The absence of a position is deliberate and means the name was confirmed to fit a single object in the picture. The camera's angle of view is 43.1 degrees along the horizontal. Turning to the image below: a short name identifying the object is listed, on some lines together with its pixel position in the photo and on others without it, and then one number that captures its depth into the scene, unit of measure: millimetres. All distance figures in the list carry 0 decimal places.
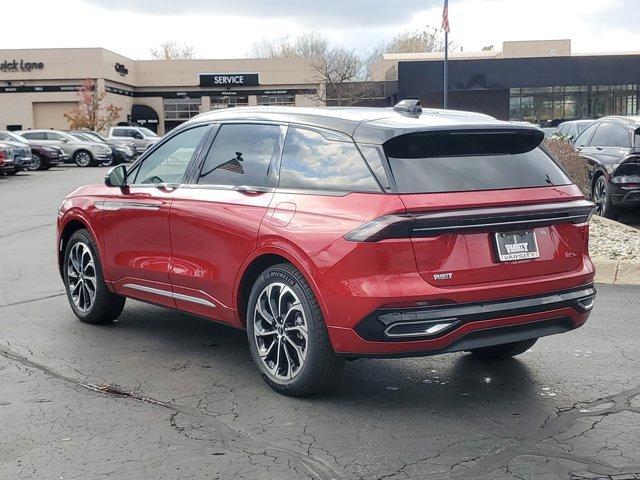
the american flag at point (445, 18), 25097
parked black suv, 12258
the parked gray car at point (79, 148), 34750
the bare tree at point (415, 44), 93188
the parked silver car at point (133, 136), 39500
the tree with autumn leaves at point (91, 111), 56156
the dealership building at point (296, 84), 49094
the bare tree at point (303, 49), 94188
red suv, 4340
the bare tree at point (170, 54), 107412
